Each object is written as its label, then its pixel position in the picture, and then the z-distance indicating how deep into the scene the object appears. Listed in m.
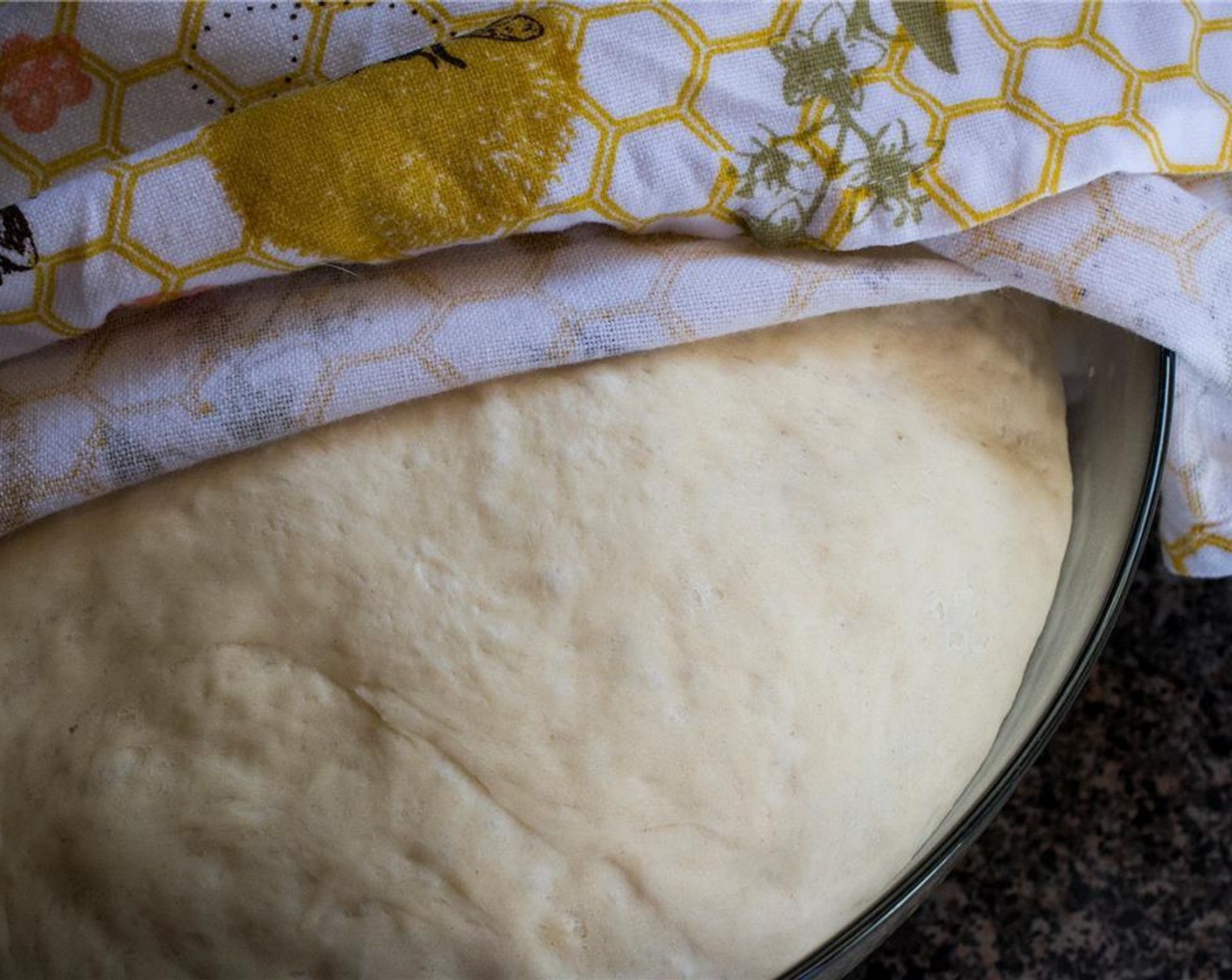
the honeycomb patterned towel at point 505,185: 0.57
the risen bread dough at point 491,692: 0.55
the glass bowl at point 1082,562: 0.59
